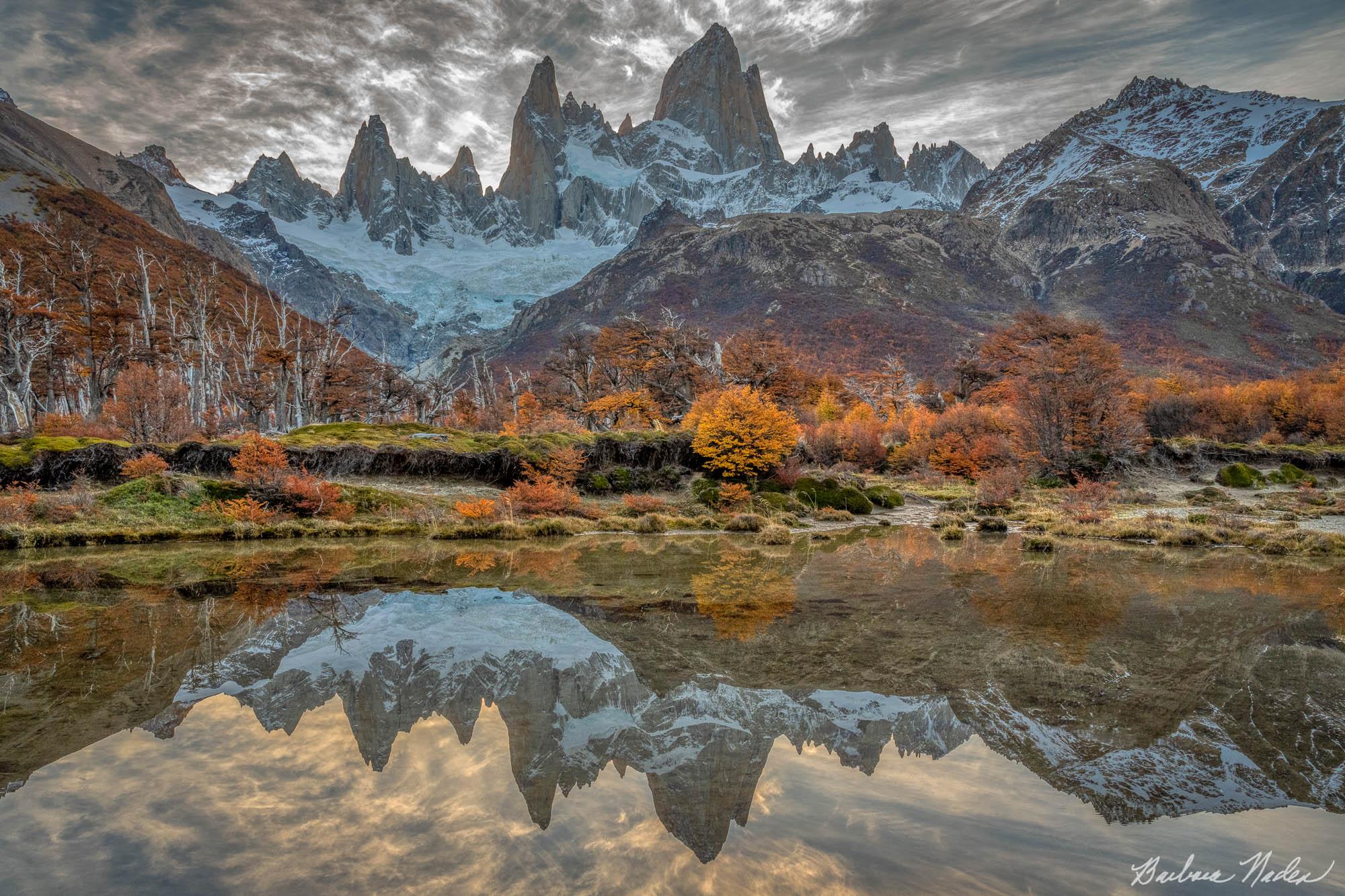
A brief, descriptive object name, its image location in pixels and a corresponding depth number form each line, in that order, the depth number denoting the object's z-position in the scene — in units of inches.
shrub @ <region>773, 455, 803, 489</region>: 1185.4
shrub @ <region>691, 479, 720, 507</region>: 1119.6
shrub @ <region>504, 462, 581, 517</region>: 971.9
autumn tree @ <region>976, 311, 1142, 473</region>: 1382.9
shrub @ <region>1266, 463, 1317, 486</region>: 1339.8
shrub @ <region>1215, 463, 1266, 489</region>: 1326.3
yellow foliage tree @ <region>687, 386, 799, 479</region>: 1162.6
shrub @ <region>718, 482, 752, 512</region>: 1099.9
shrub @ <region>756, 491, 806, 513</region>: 1099.9
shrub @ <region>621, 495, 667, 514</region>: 1038.4
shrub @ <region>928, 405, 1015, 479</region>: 1510.8
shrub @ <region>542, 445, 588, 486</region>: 1114.1
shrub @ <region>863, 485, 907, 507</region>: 1202.6
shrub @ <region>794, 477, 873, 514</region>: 1141.7
